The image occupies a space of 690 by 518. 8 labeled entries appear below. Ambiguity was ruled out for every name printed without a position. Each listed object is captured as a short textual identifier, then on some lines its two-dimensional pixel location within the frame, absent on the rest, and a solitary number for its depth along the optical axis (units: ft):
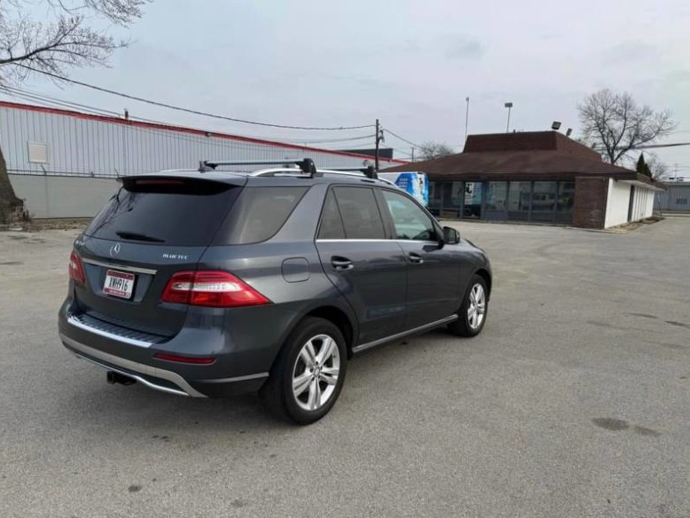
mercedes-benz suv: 9.89
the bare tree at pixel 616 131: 187.21
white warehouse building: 81.35
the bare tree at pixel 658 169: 250.98
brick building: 88.79
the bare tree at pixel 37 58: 55.62
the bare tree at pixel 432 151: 260.42
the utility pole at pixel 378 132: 149.16
